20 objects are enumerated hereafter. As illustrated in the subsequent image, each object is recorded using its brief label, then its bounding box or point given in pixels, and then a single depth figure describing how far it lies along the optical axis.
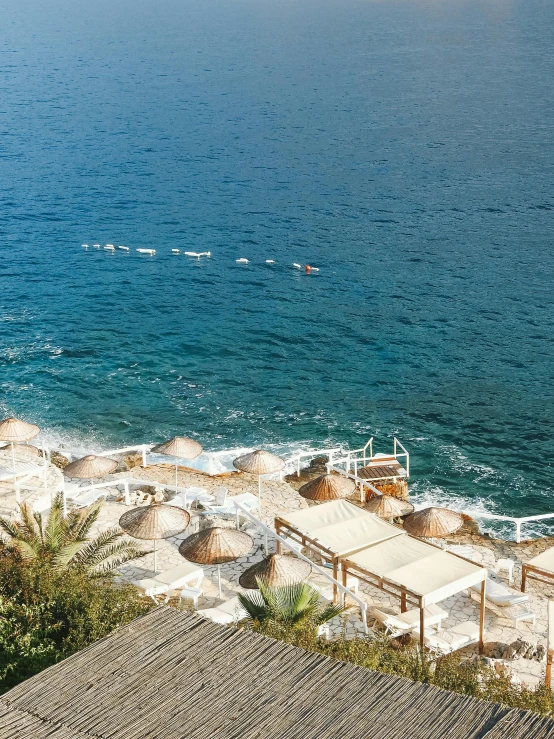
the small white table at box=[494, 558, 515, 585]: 22.98
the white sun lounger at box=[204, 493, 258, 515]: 25.22
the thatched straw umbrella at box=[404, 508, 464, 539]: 22.77
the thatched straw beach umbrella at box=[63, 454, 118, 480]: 25.64
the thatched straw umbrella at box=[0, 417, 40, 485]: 25.91
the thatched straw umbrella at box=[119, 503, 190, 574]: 21.14
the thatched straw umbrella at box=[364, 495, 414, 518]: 24.27
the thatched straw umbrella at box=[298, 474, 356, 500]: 24.48
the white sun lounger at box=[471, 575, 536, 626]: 20.52
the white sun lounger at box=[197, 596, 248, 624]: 19.00
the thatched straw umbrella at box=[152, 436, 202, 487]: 26.38
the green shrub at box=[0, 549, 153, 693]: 16.06
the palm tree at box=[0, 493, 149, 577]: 18.86
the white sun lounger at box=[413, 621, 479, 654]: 19.16
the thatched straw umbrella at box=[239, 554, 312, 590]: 19.06
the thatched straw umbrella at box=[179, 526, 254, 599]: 20.02
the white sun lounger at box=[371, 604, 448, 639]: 19.44
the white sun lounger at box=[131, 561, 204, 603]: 20.22
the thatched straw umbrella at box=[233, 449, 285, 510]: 25.56
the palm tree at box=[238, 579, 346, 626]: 16.77
